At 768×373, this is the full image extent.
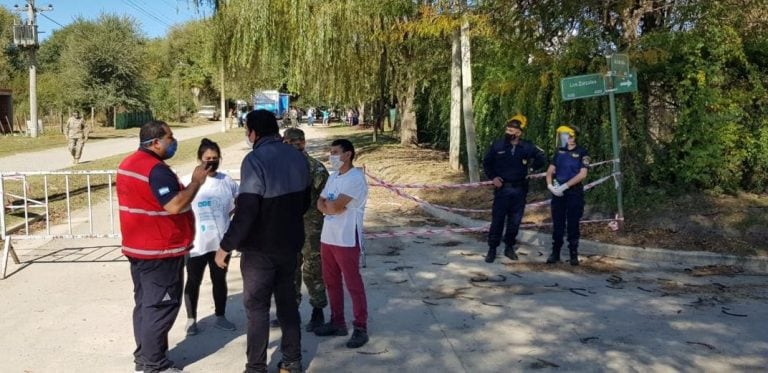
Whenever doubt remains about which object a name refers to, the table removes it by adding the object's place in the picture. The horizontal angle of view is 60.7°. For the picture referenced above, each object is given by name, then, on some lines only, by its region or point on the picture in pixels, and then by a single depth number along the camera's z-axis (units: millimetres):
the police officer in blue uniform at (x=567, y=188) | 7652
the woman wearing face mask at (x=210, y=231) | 5236
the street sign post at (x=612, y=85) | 9109
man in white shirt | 4844
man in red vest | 4176
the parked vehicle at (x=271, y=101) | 51584
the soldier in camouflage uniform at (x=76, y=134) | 19219
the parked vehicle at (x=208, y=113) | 74000
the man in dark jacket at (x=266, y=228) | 4000
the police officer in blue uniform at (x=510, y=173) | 7766
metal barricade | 7594
